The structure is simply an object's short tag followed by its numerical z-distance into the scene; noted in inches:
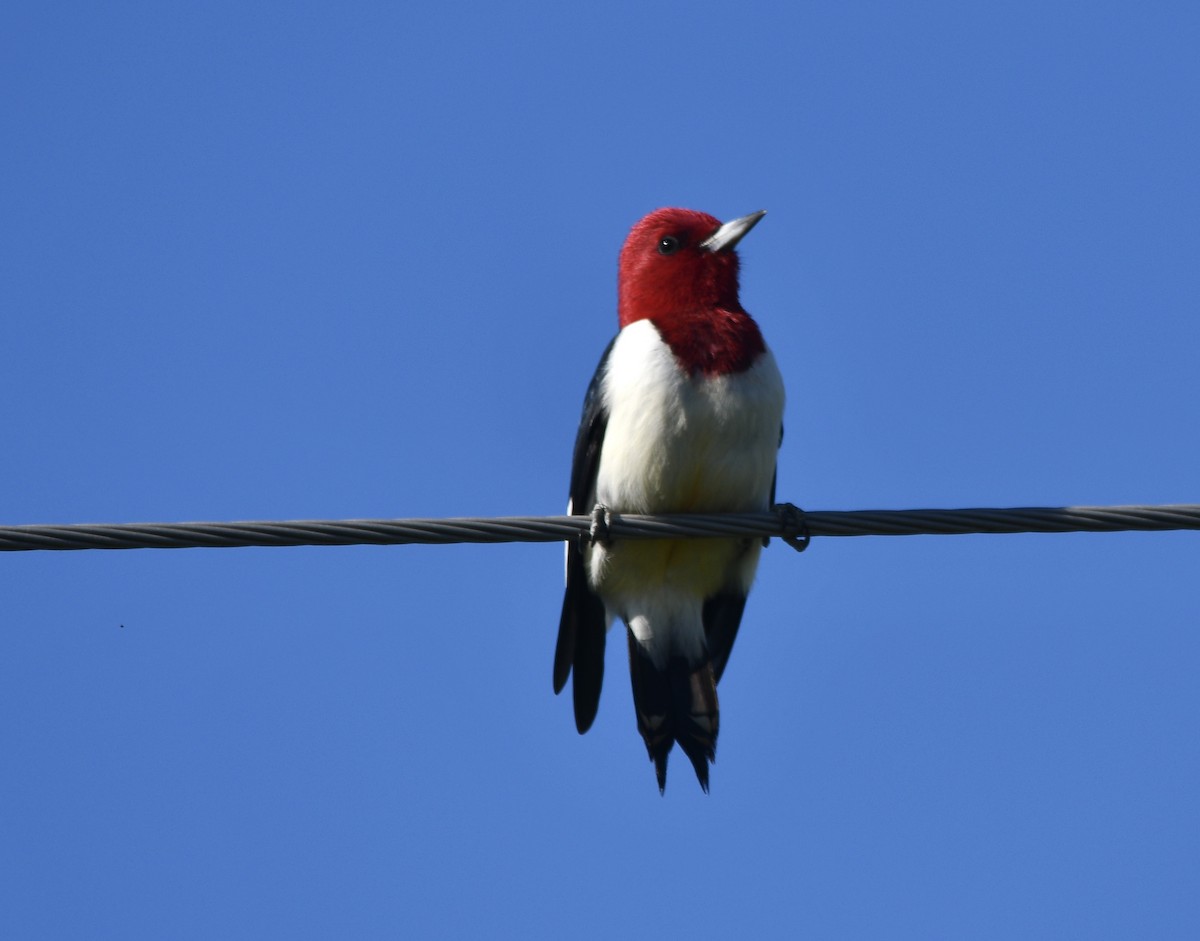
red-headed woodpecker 492.1
